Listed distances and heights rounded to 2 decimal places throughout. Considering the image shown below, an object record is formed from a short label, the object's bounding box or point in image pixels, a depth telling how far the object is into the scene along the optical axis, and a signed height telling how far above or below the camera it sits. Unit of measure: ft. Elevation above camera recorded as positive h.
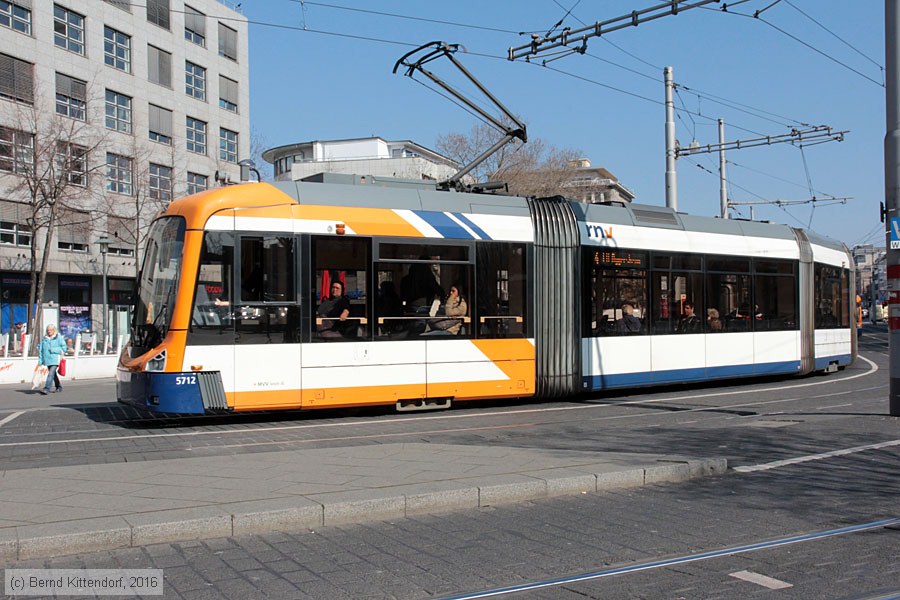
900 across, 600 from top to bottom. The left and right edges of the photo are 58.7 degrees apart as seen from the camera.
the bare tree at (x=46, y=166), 98.84 +18.66
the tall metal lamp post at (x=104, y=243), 97.93 +8.29
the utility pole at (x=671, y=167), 75.77 +13.02
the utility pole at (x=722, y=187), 106.63 +15.73
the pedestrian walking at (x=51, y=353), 65.00 -3.53
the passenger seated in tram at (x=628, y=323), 48.83 -1.10
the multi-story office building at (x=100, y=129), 107.24 +29.36
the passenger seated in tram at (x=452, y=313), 41.37 -0.33
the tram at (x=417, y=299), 36.01 +0.40
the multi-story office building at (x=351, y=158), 230.89 +50.45
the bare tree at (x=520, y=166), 138.00 +24.65
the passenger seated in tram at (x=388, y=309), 39.68 -0.09
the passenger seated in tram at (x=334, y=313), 38.24 -0.26
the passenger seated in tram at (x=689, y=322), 52.03 -1.15
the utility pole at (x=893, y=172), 39.70 +6.61
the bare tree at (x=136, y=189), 124.16 +19.44
